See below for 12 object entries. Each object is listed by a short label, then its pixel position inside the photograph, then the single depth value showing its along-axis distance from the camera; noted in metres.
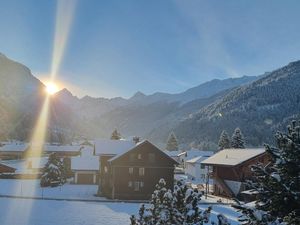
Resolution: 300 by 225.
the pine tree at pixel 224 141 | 62.92
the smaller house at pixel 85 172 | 43.13
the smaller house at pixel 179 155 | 73.87
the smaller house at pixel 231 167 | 35.84
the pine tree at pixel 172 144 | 89.81
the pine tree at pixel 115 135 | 65.85
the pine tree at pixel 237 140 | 57.21
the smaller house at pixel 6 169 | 47.18
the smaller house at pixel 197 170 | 56.91
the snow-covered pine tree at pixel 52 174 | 40.08
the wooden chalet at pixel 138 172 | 34.91
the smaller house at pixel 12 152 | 74.53
